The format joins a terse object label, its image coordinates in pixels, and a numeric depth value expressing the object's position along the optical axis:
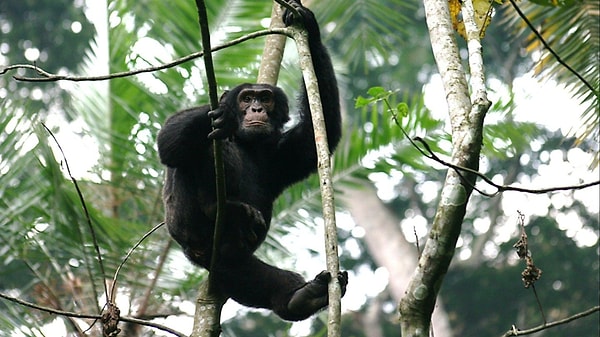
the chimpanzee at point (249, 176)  11.32
